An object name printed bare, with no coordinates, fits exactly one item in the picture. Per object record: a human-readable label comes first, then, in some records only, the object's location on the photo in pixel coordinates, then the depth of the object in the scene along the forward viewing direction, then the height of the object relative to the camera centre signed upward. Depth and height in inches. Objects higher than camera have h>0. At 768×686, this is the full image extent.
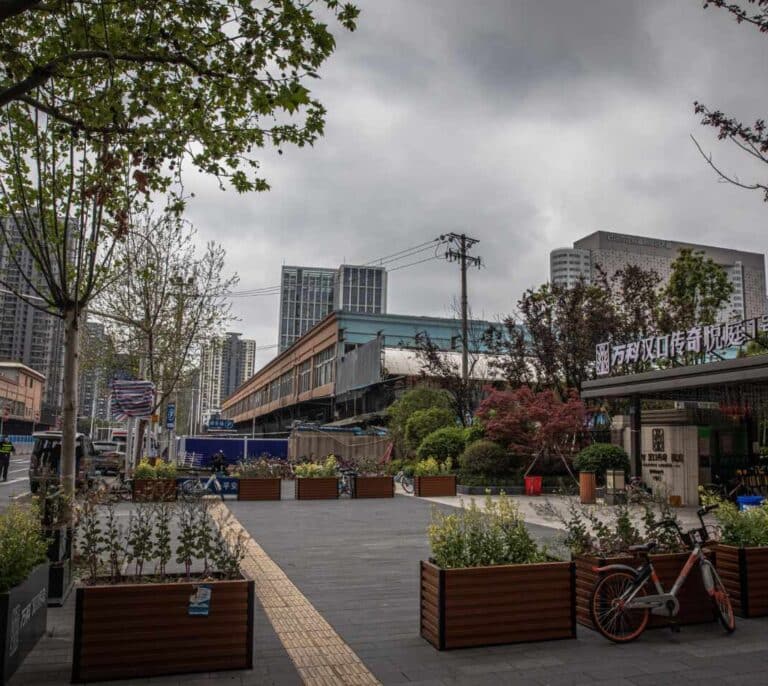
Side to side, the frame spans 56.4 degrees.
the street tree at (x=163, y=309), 829.2 +158.8
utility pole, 1331.2 +352.8
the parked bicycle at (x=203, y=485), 800.3 -55.9
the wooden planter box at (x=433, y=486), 918.4 -59.8
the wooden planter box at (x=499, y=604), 225.9 -52.3
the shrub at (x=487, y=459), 970.7 -25.9
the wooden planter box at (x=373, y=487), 880.9 -59.8
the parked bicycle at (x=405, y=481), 995.9 -60.1
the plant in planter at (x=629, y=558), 252.8 -40.6
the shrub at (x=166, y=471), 801.6 -40.5
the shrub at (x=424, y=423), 1160.2 +25.9
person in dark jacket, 1042.8 -42.1
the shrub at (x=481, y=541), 237.8 -33.9
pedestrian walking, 1147.9 -38.6
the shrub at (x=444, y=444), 1061.8 -7.1
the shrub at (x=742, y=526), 282.8 -32.5
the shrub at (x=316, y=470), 859.4 -39.3
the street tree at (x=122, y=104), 282.7 +140.6
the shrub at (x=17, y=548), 203.0 -34.6
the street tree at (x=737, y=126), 273.3 +131.7
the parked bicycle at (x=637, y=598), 237.9 -51.6
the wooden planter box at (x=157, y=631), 195.5 -54.7
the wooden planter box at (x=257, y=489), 817.7 -59.9
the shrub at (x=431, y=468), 933.2 -37.9
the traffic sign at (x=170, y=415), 1236.5 +33.8
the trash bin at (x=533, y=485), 956.0 -58.3
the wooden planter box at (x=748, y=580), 271.4 -51.5
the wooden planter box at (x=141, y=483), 704.2 -51.4
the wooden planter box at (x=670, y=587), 253.4 -51.8
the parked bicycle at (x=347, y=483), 882.8 -56.7
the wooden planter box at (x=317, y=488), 842.8 -59.7
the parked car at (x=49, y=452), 858.8 -23.5
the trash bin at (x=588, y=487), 808.9 -50.7
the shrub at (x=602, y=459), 863.1 -19.9
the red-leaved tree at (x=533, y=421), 935.7 +26.0
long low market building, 1583.4 +184.9
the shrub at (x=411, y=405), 1220.4 +57.5
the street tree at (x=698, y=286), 1281.5 +283.6
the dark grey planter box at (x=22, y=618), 189.0 -53.4
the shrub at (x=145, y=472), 791.0 -41.4
